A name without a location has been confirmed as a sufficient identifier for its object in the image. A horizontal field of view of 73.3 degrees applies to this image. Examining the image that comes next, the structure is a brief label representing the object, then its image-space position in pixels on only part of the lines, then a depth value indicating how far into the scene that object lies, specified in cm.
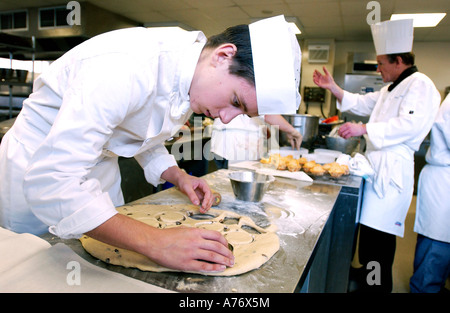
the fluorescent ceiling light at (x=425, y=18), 464
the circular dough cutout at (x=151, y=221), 106
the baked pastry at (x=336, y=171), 193
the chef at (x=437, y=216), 219
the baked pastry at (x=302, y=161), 213
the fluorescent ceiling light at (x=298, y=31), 573
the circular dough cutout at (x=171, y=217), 112
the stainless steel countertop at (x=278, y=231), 74
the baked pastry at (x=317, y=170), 199
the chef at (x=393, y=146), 218
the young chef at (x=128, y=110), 71
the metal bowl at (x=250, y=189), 139
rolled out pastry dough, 81
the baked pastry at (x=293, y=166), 199
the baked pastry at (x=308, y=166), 203
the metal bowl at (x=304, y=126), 274
